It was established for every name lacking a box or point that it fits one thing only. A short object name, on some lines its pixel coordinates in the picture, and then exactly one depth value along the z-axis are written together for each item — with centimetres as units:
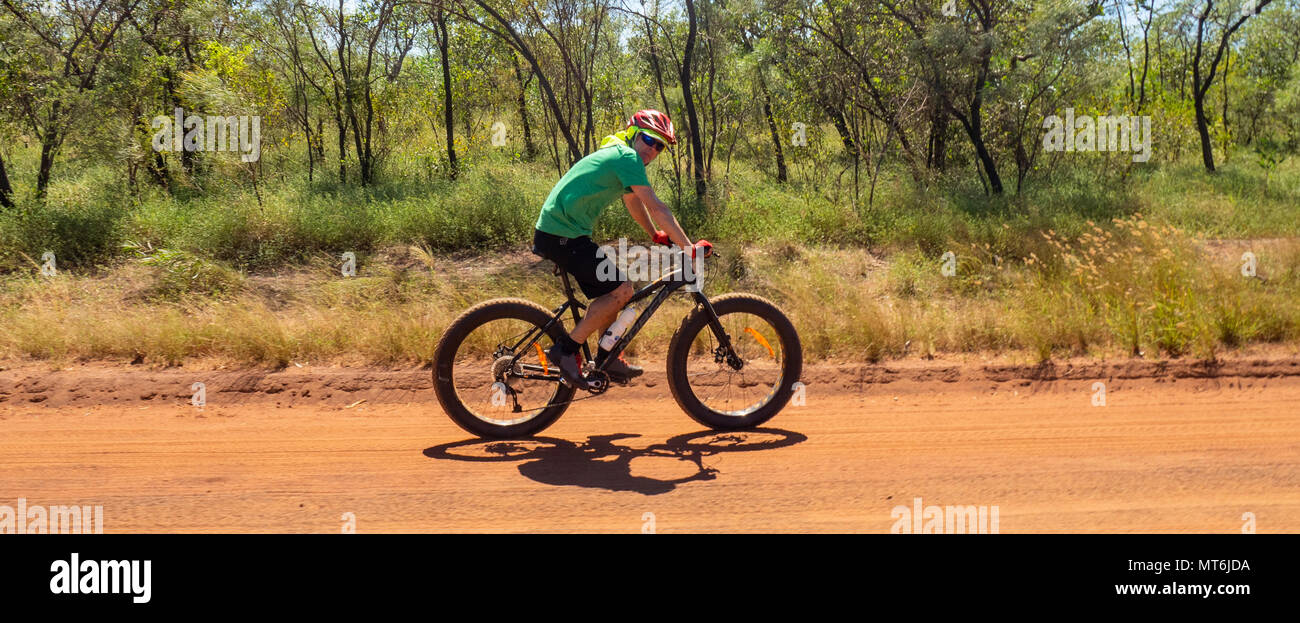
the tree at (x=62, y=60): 1193
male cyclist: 525
